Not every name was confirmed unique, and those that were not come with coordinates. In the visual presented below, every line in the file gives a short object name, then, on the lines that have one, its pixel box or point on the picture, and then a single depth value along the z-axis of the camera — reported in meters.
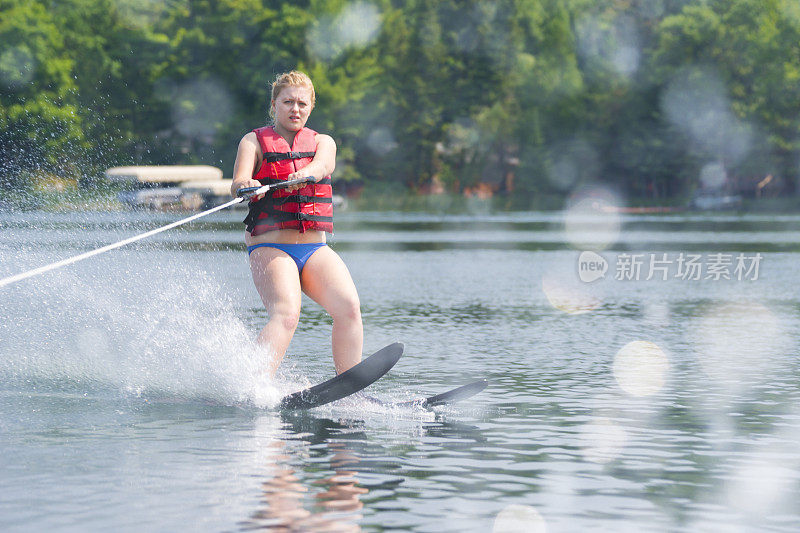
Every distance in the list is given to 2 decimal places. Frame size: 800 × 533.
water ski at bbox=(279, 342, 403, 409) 15.91
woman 16.22
